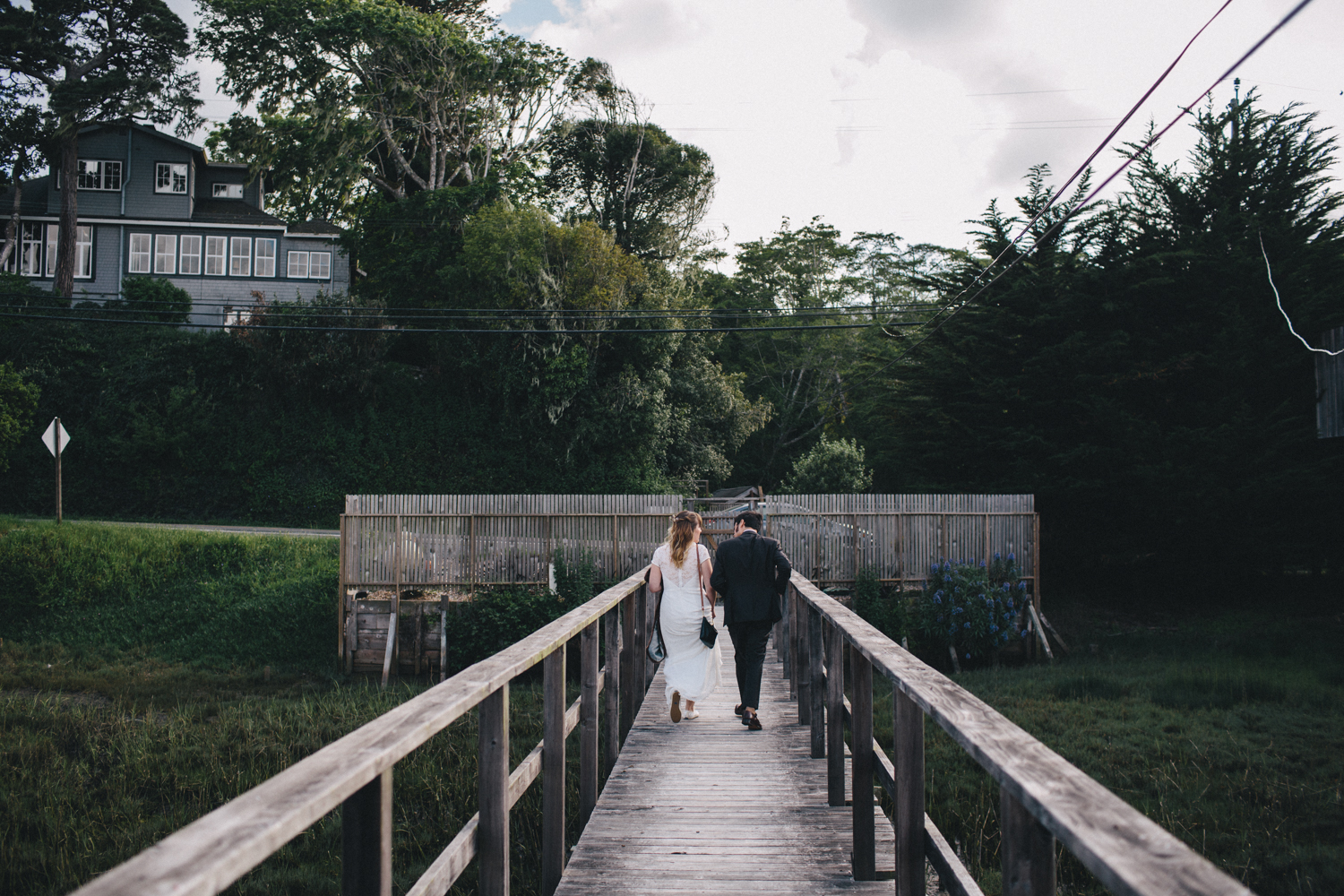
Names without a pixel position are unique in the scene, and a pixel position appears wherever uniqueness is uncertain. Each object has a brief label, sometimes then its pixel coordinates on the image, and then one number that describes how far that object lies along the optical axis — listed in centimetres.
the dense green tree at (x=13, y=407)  2577
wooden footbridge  127
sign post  2008
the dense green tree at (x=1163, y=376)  1786
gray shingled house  3384
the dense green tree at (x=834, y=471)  2948
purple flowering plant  1559
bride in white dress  615
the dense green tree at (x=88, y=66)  3206
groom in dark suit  600
